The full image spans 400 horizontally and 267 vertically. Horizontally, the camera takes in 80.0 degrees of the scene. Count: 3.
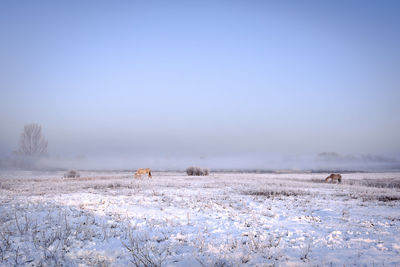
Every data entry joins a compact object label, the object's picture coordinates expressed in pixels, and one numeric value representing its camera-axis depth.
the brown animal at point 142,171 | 36.67
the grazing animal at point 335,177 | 33.64
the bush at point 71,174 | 41.53
